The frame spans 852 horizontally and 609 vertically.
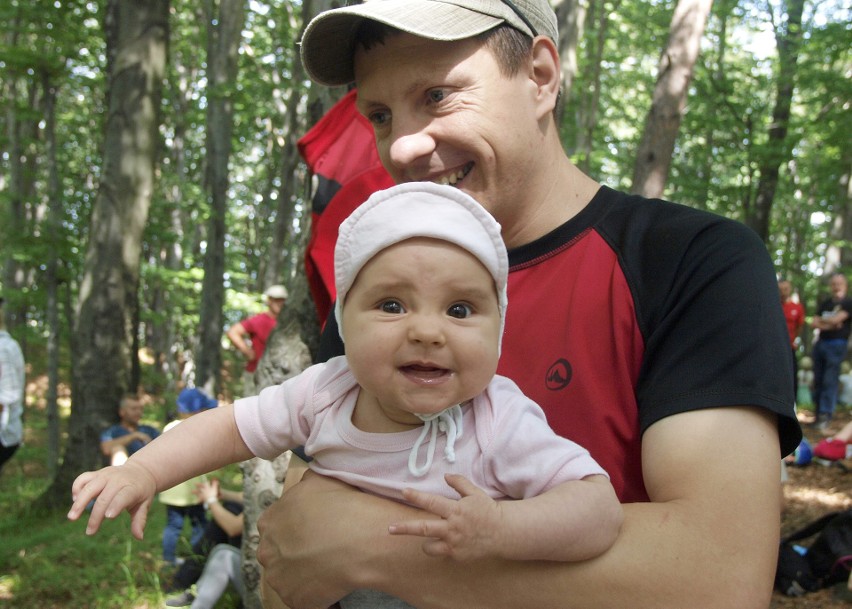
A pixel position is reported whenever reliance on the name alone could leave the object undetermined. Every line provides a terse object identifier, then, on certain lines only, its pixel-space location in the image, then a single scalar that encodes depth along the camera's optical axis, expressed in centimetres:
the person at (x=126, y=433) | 810
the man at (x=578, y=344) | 132
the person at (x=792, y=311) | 1153
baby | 126
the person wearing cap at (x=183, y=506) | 681
